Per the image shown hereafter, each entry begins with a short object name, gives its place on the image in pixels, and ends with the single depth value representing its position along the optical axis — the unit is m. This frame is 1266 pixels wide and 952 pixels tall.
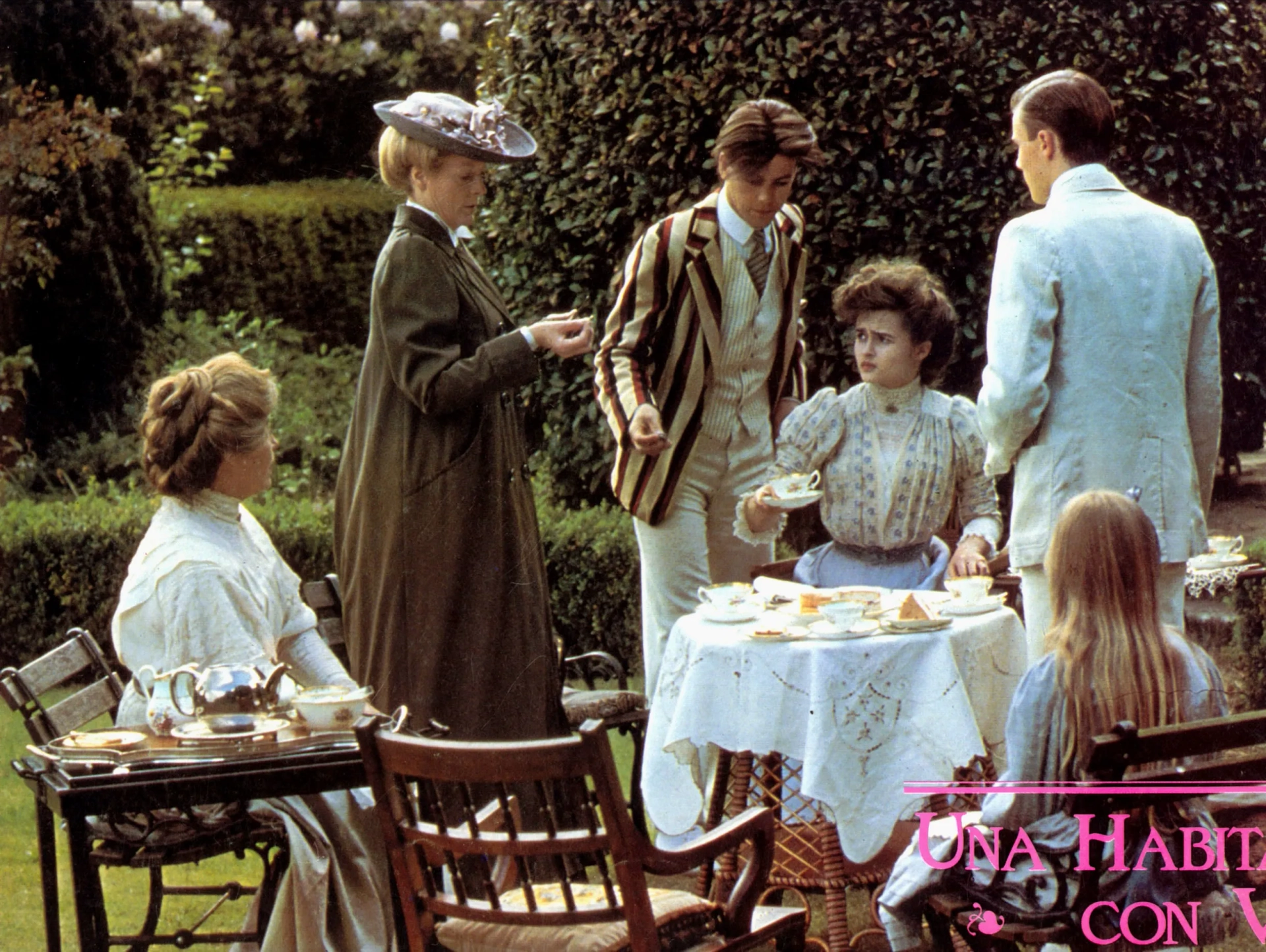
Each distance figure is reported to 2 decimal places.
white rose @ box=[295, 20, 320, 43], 11.75
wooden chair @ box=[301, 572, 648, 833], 4.59
